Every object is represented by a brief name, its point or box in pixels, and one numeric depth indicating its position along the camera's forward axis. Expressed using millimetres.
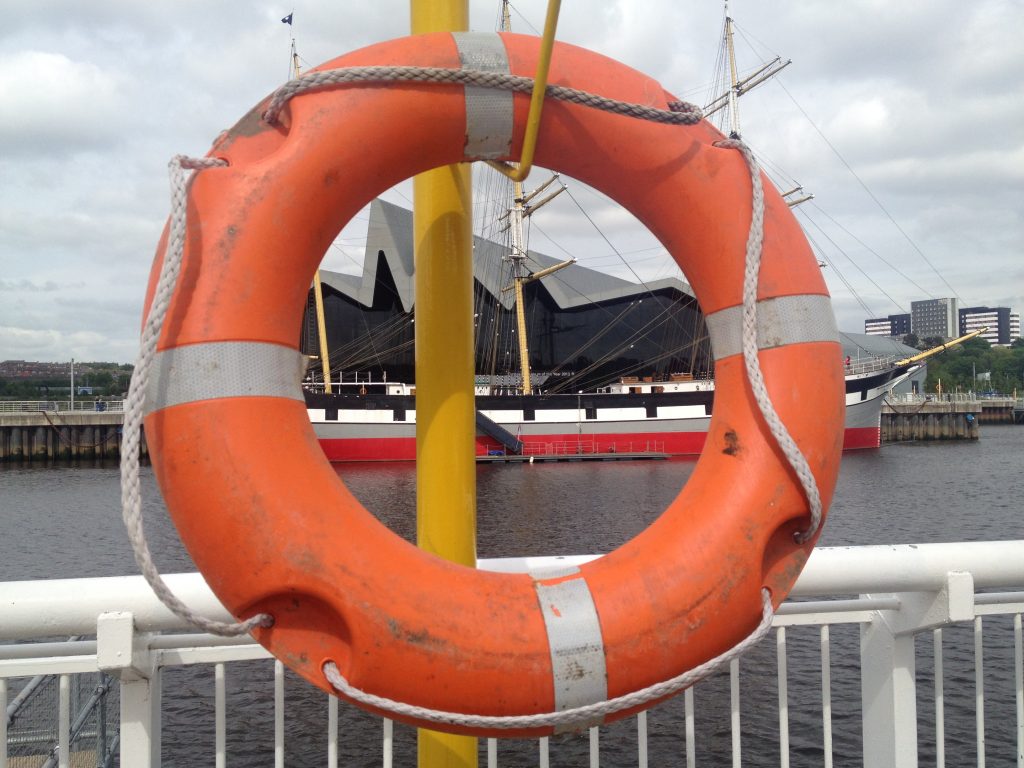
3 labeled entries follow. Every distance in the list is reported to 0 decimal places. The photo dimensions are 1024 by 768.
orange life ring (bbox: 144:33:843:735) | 1282
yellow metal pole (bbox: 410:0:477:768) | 1680
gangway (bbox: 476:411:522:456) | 27453
